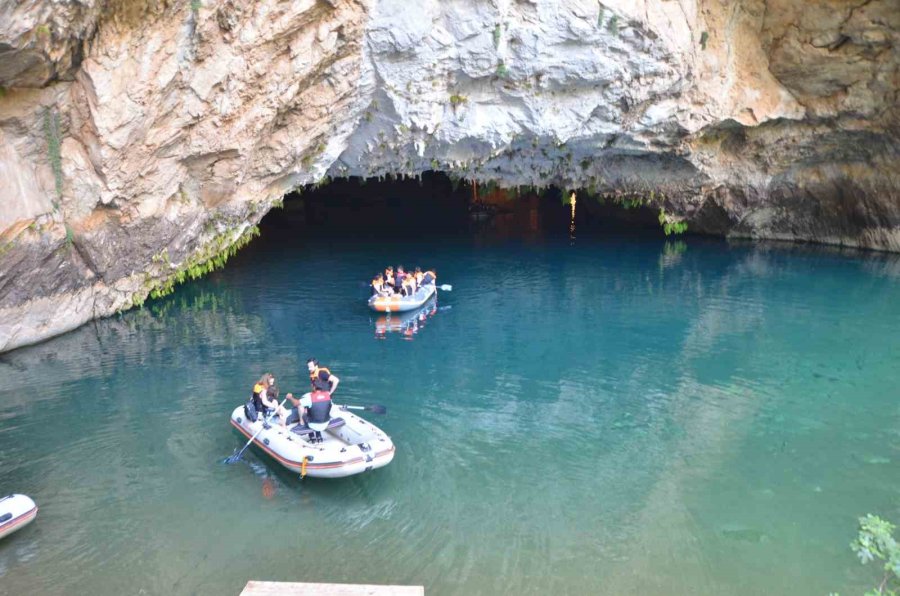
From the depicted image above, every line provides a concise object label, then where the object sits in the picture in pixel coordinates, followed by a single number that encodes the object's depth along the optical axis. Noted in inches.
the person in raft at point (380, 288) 708.0
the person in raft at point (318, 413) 379.2
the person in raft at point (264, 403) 397.7
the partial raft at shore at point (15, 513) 307.9
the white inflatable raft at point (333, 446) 350.3
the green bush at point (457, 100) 703.1
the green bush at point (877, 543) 148.2
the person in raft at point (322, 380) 390.9
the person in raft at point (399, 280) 725.3
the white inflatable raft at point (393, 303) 692.1
